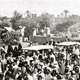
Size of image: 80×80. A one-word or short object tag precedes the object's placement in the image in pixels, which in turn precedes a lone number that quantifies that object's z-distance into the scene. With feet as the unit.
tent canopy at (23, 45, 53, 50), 60.76
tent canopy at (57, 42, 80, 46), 73.75
